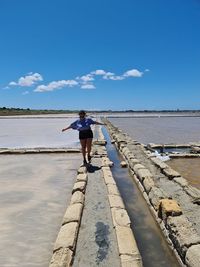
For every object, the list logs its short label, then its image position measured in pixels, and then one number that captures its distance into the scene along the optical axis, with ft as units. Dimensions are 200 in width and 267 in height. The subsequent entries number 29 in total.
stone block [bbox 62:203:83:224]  8.80
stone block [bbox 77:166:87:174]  15.10
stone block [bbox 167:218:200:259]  7.15
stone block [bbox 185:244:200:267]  6.38
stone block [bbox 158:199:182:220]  8.81
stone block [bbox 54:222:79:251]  7.29
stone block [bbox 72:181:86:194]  11.70
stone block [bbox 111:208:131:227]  8.61
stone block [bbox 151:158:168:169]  16.44
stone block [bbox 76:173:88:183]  13.15
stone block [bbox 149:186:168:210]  10.22
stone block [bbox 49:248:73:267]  6.51
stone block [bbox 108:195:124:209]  9.98
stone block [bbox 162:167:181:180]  14.38
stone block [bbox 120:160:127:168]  18.32
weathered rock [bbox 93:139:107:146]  27.41
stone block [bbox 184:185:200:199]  11.13
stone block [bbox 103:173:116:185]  12.82
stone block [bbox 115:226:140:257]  7.12
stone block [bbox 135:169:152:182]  13.35
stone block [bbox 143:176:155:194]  11.82
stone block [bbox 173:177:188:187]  12.81
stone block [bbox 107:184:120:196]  11.38
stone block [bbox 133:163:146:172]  15.26
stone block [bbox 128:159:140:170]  16.73
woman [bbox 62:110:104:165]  16.44
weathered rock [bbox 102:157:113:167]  16.87
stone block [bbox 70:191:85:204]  10.40
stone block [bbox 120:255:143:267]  6.57
